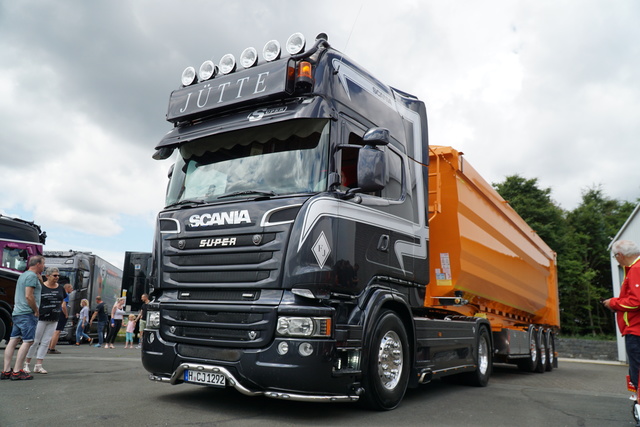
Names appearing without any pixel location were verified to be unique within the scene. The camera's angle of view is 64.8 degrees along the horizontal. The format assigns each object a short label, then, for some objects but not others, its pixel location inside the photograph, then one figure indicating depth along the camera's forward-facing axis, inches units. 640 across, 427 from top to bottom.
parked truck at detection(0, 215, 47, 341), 448.1
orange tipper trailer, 275.4
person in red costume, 182.7
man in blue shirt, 275.0
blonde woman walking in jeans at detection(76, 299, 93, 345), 657.6
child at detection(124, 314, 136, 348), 661.9
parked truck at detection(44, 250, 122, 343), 682.2
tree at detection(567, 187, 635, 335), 1400.1
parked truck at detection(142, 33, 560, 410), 175.0
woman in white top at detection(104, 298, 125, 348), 648.4
